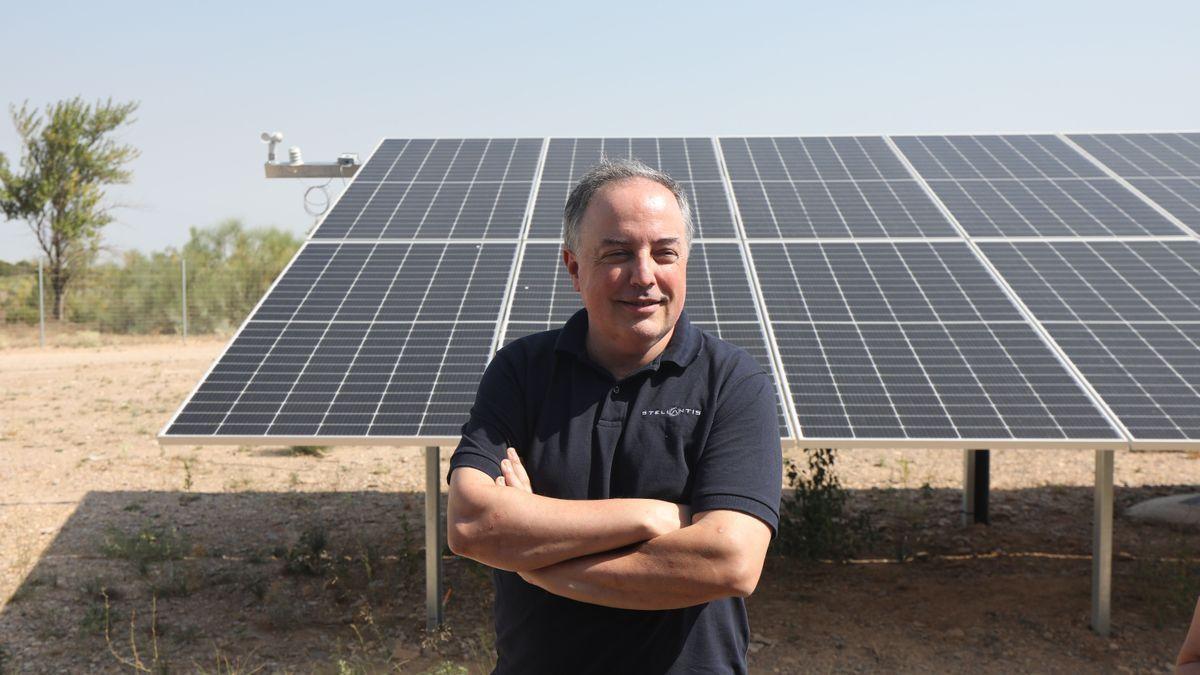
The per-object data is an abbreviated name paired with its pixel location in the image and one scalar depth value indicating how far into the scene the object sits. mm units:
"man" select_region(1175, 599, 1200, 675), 2324
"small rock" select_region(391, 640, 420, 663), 7508
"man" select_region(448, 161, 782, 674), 2836
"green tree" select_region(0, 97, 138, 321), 31312
